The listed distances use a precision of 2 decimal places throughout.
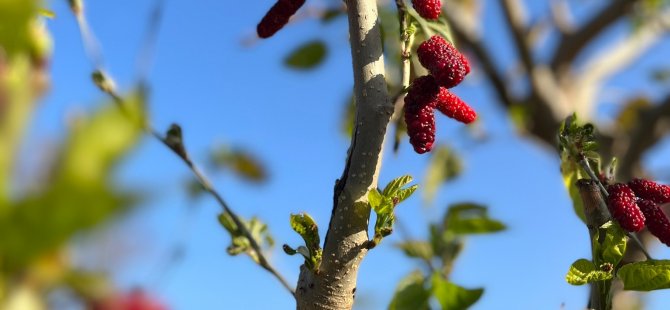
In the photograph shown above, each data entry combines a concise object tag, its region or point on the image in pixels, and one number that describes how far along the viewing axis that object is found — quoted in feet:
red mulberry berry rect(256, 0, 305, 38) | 1.88
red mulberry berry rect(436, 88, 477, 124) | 1.82
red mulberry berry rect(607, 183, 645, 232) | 1.68
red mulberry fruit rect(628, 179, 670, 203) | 1.89
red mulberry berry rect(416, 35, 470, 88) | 1.66
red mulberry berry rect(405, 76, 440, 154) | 1.69
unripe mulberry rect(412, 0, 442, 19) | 1.89
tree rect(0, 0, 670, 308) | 0.54
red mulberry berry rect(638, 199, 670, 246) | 1.84
